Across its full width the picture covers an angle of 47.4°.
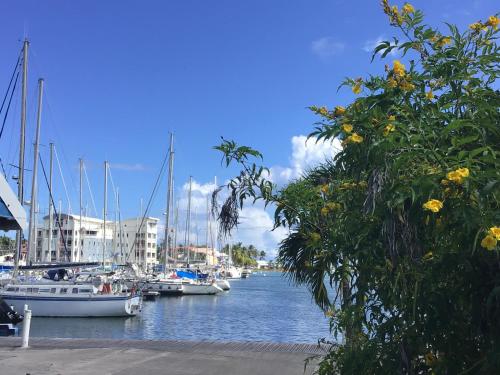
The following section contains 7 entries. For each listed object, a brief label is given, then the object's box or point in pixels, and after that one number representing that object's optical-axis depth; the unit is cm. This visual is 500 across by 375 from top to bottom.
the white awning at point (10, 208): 578
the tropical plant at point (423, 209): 272
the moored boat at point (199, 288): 6026
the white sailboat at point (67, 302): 3541
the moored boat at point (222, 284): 7090
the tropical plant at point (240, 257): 17388
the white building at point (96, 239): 7247
